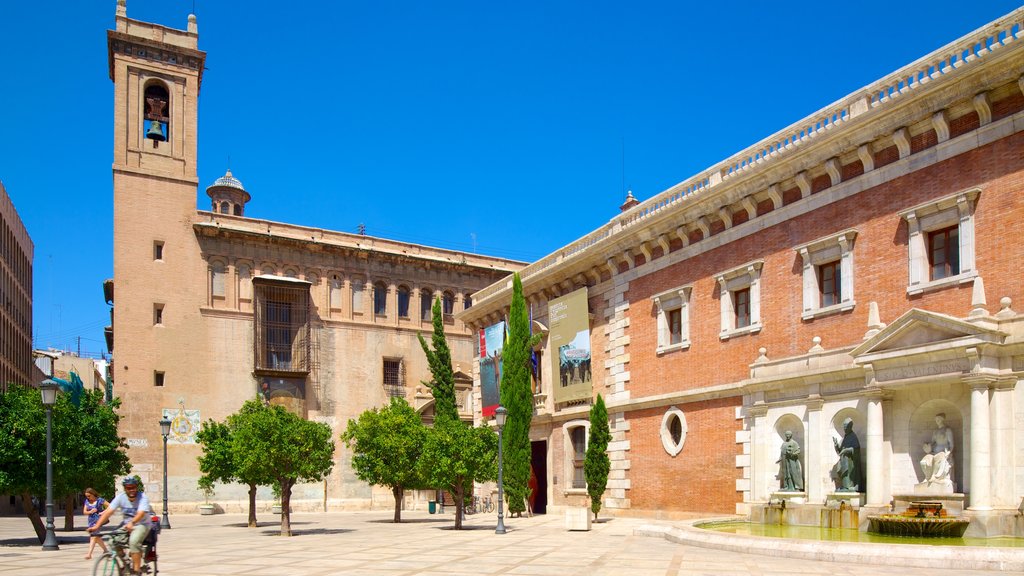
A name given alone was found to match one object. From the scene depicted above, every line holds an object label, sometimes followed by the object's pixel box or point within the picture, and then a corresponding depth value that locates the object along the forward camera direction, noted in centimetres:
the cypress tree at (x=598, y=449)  3109
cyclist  1300
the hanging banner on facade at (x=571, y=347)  3438
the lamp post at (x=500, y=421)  2621
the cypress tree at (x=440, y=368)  4584
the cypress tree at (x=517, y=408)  3456
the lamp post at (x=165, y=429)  3480
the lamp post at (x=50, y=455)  2241
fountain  1717
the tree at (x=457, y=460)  3030
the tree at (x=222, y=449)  3578
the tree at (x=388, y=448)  3278
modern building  5983
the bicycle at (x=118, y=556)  1309
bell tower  4700
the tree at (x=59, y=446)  2427
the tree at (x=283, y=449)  2838
